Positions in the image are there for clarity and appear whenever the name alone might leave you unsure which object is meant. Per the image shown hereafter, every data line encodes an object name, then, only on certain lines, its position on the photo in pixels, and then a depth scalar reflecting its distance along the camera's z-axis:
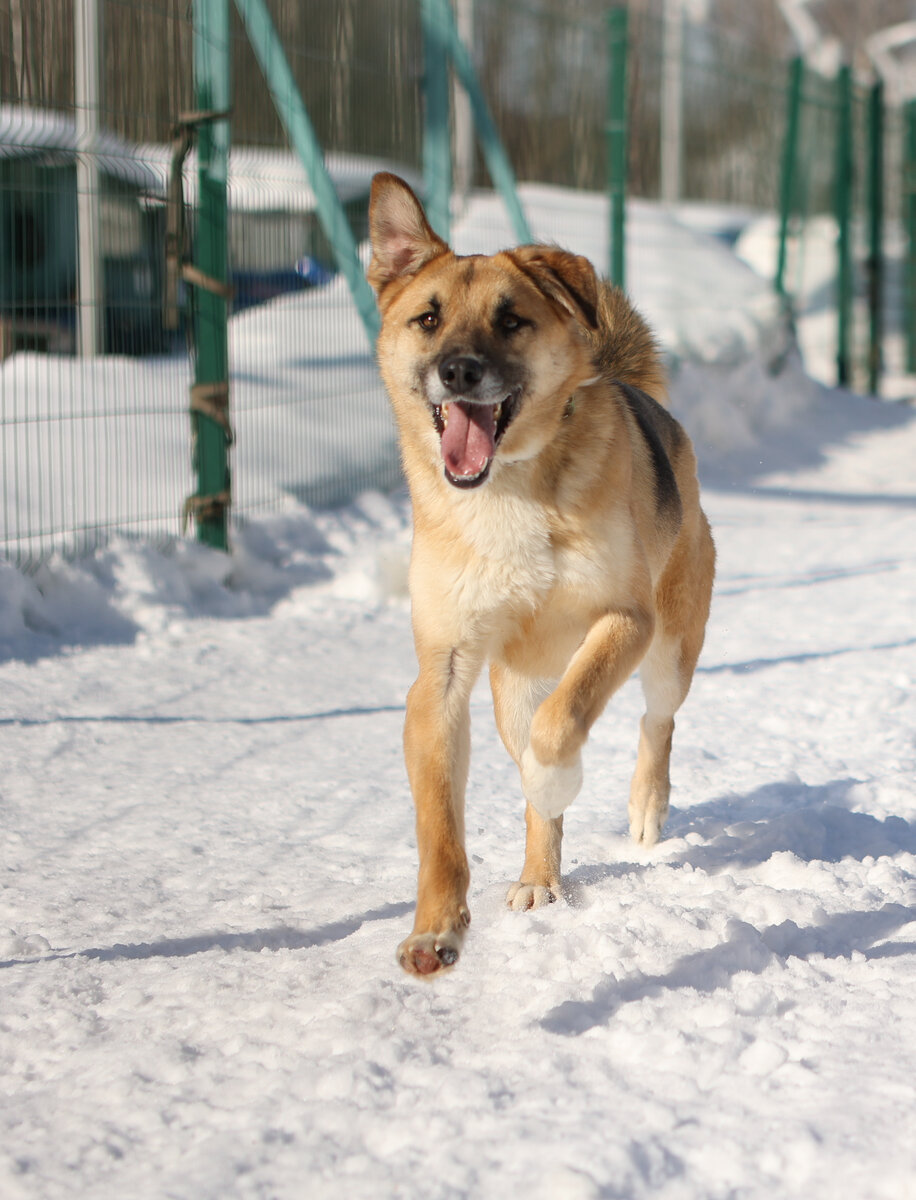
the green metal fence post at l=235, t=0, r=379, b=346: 6.26
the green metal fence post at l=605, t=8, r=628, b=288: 9.79
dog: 2.92
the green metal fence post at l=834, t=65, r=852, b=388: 13.62
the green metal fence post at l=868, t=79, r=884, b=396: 14.27
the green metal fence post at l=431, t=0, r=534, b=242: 8.31
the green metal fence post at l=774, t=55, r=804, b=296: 12.40
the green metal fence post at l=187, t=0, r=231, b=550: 6.02
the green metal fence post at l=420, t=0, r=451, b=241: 7.89
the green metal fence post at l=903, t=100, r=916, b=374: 15.48
